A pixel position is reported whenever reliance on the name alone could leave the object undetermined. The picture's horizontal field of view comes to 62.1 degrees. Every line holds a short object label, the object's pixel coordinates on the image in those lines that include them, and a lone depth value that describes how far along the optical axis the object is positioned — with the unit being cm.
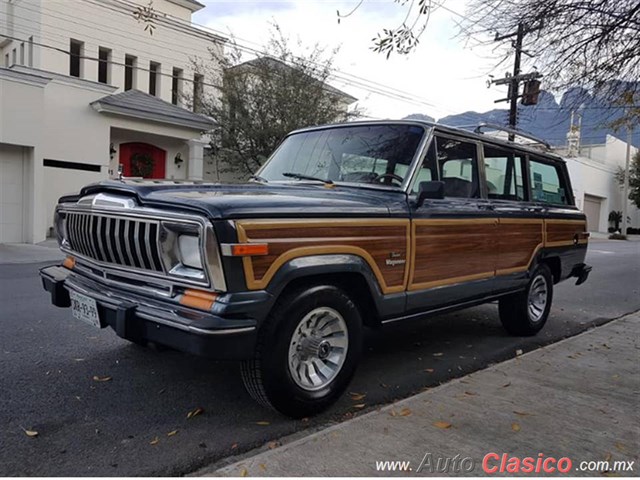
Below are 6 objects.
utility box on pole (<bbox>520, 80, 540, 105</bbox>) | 728
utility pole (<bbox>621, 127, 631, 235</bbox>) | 3301
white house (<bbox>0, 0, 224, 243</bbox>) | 1381
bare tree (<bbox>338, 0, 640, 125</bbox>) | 500
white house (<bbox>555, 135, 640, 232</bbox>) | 3616
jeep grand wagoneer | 288
